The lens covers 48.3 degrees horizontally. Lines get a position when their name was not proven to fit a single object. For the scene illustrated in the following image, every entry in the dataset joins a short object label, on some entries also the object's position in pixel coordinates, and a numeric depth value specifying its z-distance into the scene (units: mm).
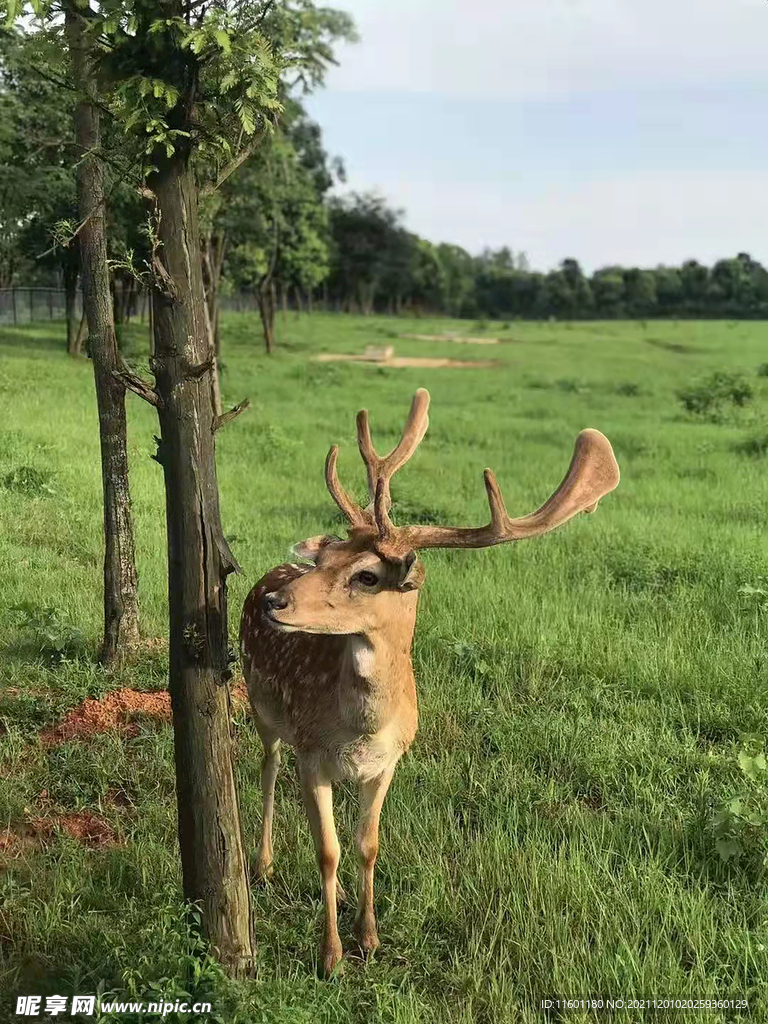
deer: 2588
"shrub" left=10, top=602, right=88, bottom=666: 4832
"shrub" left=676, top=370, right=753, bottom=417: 16781
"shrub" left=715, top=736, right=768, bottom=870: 3277
